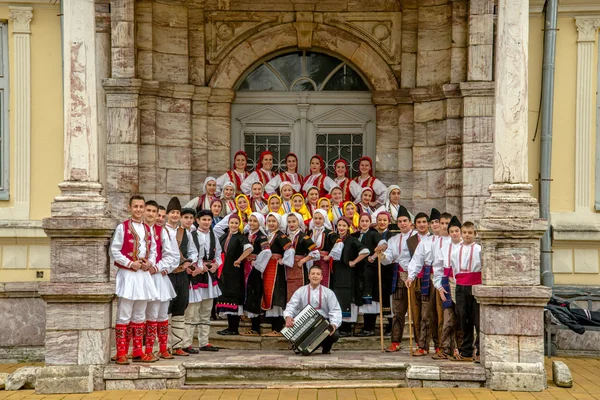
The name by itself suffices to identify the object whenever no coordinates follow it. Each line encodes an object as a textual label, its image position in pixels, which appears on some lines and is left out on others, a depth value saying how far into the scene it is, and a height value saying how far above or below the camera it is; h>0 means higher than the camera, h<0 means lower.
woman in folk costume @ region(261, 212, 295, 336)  13.76 -1.14
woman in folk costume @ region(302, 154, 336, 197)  15.24 +0.05
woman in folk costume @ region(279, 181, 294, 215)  14.49 -0.18
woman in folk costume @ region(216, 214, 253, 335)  13.70 -1.14
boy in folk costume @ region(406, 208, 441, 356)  12.77 -1.20
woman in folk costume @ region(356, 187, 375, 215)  14.74 -0.26
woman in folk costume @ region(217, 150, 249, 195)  15.28 +0.11
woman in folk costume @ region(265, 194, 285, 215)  14.12 -0.26
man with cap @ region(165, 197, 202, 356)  12.80 -1.08
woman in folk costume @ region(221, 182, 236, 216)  14.59 -0.20
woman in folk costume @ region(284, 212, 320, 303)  13.77 -0.86
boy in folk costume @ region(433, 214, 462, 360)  12.34 -1.19
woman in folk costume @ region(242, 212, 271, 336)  13.73 -1.07
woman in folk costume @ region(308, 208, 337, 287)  13.82 -0.70
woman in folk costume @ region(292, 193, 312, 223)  14.35 -0.31
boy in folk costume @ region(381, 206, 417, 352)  13.25 -1.06
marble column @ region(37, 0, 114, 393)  11.84 -0.69
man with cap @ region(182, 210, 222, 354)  13.13 -1.25
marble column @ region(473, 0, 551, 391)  11.75 -0.65
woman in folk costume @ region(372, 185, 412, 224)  14.66 -0.28
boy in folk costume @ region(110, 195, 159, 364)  11.91 -1.03
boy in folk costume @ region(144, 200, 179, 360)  12.23 -1.06
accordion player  12.70 -1.57
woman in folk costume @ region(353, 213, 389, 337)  13.77 -1.20
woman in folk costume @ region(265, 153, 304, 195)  15.21 +0.09
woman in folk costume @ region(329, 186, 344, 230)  14.54 -0.28
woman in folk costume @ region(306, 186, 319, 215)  14.53 -0.20
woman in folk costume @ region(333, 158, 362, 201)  15.25 -0.01
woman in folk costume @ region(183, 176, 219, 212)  14.80 -0.20
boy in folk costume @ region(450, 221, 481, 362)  12.24 -1.10
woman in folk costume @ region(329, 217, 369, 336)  13.69 -1.08
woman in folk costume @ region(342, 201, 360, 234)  14.20 -0.39
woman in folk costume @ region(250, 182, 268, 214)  14.56 -0.23
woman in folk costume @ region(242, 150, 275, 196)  15.15 +0.13
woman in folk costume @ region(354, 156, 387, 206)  15.29 +0.04
